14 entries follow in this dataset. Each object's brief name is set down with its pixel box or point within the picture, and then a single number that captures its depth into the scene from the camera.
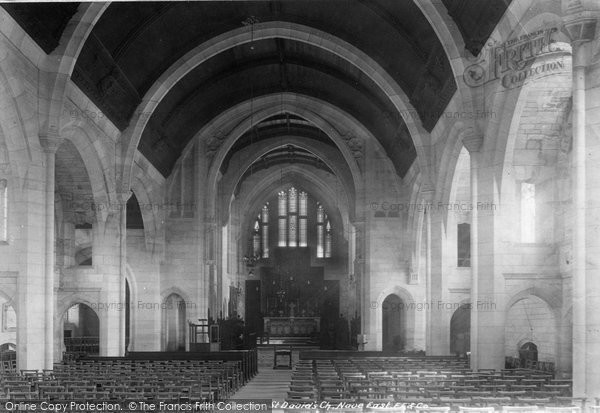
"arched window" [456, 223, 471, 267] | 32.72
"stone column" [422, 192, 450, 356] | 28.66
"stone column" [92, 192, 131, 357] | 28.59
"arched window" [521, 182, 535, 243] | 23.47
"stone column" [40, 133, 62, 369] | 20.98
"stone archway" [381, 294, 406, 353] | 40.12
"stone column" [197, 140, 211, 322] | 39.84
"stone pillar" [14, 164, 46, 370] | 20.28
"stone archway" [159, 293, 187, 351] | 40.53
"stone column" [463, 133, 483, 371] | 21.16
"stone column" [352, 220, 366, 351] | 39.34
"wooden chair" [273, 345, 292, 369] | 33.44
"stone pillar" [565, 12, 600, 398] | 13.14
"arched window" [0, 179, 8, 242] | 24.47
